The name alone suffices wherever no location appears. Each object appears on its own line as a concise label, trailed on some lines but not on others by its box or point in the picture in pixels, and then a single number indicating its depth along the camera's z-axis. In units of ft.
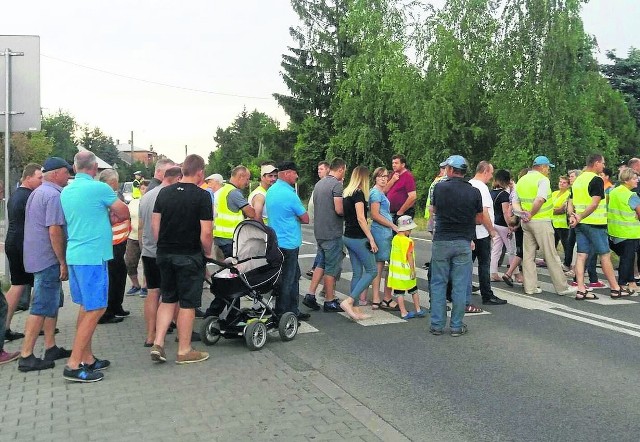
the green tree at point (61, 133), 306.02
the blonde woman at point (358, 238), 28.30
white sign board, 32.50
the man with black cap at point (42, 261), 21.21
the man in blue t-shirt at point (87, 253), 20.12
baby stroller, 23.49
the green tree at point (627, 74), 153.38
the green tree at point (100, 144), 369.30
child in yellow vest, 28.81
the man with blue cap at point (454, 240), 25.53
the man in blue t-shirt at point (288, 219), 26.37
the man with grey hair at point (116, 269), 28.63
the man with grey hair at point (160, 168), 27.78
